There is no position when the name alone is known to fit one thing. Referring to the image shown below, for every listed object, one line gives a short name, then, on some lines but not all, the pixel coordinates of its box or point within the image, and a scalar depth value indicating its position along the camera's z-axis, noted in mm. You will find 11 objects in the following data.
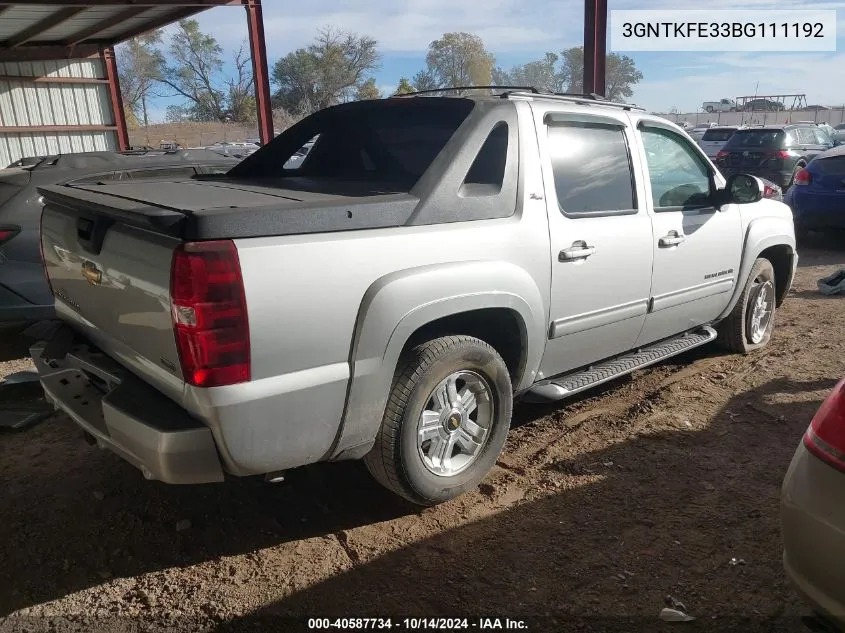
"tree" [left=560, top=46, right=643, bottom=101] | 71312
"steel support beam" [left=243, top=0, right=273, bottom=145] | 10156
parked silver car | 1840
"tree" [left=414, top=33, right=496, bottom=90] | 63850
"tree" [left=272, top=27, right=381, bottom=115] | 57188
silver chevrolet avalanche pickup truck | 2316
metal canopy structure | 9859
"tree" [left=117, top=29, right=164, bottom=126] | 60719
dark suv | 14125
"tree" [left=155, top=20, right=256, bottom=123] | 62344
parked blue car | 9516
